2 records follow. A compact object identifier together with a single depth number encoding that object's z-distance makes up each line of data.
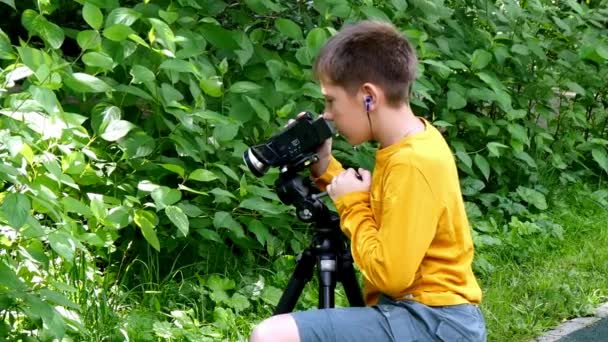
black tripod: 3.00
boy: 2.80
